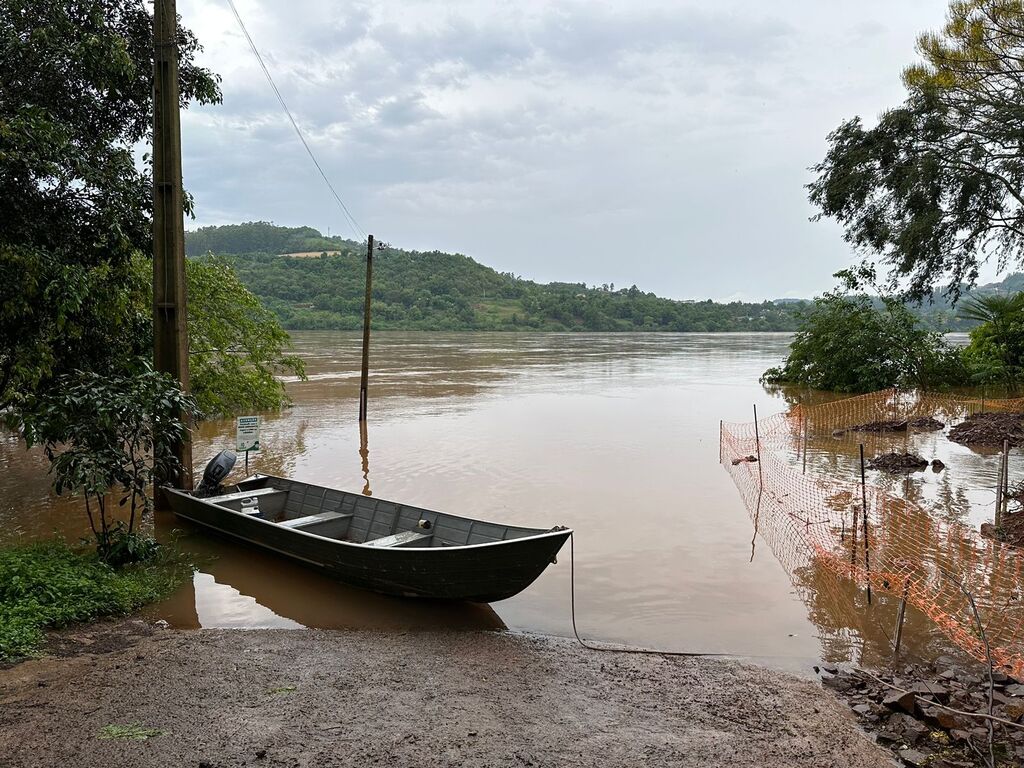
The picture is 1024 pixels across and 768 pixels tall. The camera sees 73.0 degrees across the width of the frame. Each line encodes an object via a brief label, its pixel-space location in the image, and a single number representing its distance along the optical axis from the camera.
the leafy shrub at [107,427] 6.90
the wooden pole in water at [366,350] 18.95
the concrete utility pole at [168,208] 9.16
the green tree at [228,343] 15.36
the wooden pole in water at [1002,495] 8.73
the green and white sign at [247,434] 11.07
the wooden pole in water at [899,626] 5.61
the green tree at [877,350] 24.00
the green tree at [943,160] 15.51
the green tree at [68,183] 7.46
